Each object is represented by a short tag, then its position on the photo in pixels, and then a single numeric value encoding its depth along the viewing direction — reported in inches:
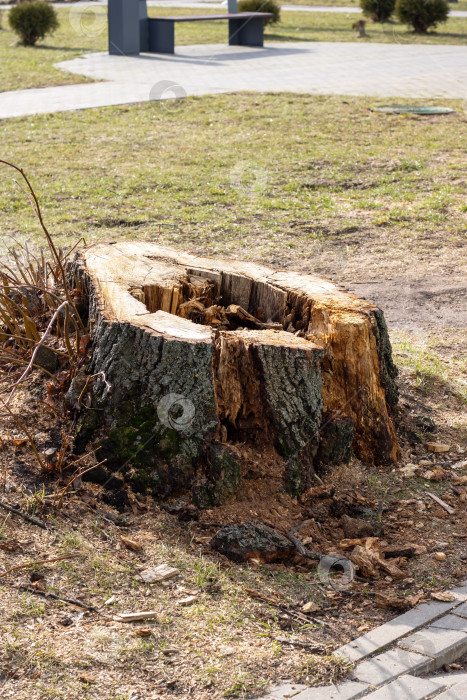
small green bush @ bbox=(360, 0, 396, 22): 1050.1
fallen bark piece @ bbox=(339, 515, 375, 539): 137.4
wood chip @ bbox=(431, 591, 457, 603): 120.0
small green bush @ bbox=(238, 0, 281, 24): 941.8
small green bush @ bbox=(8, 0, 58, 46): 817.5
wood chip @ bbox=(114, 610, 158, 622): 113.4
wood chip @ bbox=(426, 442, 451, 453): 165.2
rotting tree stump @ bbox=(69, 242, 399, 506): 138.6
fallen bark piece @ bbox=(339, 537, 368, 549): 133.7
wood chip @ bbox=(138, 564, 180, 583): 121.6
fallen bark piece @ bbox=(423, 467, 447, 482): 156.0
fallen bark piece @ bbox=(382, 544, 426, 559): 132.5
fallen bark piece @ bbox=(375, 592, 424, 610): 119.7
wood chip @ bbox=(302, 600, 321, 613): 118.6
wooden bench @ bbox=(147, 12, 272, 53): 754.2
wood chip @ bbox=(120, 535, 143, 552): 128.0
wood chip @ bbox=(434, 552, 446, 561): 130.8
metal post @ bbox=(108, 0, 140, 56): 709.9
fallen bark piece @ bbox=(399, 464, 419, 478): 157.4
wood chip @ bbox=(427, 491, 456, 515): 145.5
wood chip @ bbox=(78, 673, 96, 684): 102.0
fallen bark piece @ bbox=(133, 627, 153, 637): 110.3
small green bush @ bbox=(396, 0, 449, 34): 936.3
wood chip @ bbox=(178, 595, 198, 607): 117.9
